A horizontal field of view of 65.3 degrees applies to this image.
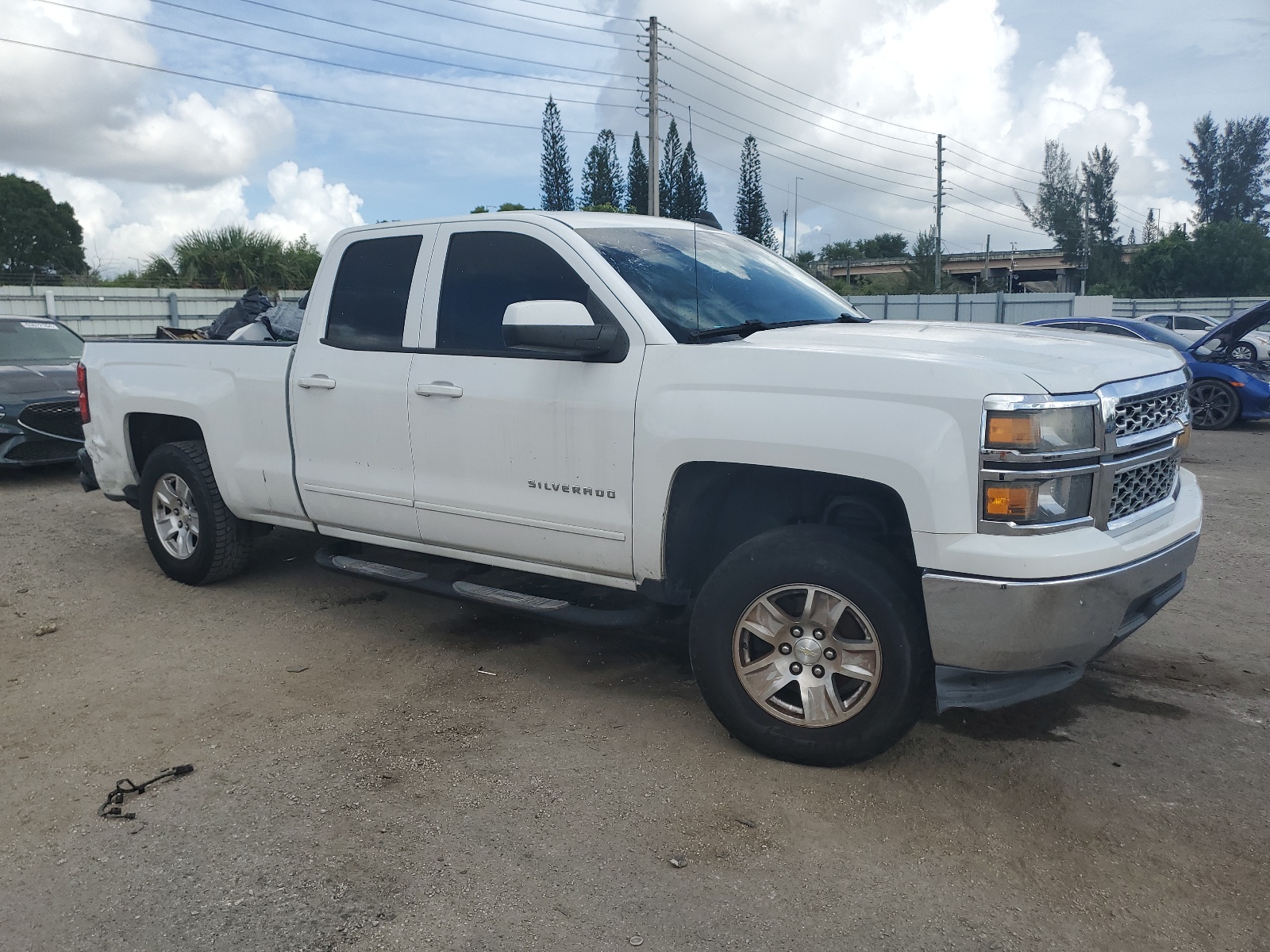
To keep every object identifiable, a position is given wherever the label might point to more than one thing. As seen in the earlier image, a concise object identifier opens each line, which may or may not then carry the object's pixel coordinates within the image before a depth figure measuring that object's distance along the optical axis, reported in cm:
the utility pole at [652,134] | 2822
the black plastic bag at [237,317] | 688
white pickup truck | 303
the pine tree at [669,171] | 5156
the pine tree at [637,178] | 5444
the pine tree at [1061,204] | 8319
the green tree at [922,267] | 6650
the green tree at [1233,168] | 8531
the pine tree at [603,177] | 5506
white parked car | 2073
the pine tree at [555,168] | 5822
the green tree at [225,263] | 2722
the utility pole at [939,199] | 5372
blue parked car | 1272
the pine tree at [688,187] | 5209
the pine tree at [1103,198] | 8288
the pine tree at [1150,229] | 8725
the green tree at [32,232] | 7031
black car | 898
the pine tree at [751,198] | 5700
